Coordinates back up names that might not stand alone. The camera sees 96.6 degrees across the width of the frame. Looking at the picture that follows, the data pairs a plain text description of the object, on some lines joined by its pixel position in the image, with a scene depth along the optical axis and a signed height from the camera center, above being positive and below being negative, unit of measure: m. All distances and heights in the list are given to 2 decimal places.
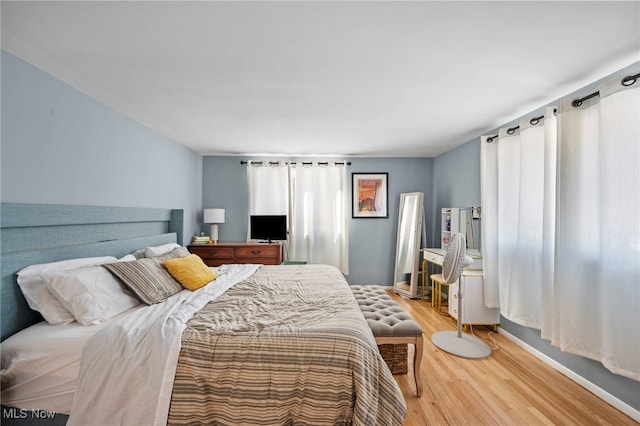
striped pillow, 2.12 -0.51
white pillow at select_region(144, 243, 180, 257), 2.94 -0.38
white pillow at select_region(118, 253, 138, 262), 2.44 -0.39
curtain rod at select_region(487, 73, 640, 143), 1.86 +0.93
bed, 1.47 -0.83
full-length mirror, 4.79 -0.46
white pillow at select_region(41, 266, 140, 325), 1.78 -0.52
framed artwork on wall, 5.20 +0.42
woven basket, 2.45 -1.21
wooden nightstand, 4.32 -0.55
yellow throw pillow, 2.53 -0.52
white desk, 3.39 -1.04
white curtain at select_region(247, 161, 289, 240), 5.02 +0.49
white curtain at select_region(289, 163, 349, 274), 5.03 +0.09
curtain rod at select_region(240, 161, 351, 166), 4.99 +0.95
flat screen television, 4.77 -0.17
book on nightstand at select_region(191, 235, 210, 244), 4.46 -0.38
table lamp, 4.64 -0.02
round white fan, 2.85 -1.00
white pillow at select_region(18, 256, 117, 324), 1.78 -0.53
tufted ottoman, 2.19 -0.86
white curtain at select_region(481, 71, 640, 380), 1.88 -0.07
